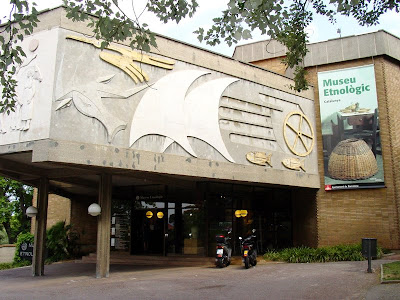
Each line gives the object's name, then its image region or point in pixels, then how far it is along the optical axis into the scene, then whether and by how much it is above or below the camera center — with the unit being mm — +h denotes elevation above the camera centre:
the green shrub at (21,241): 22016 -418
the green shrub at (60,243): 20938 -512
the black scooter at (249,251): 15188 -704
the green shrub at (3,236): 37994 -284
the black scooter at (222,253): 15648 -760
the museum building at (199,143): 12836 +3132
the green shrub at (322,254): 16469 -898
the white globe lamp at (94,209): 13382 +722
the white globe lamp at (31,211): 15336 +767
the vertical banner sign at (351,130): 18844 +4532
